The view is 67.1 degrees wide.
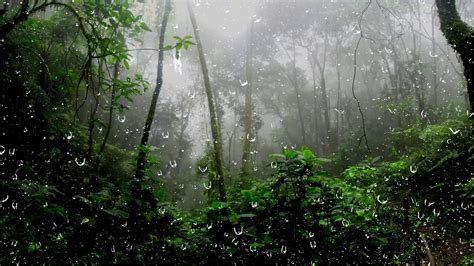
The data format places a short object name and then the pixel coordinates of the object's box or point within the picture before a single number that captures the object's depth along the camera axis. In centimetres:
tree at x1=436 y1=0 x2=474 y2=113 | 324
